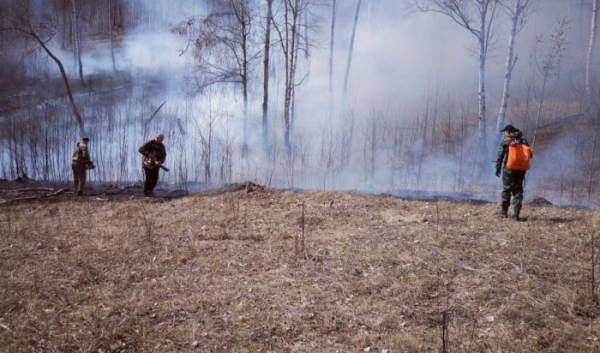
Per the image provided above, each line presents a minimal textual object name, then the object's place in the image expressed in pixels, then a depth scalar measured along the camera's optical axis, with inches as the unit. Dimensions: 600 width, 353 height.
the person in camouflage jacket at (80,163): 398.3
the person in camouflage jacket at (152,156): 391.5
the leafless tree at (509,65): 516.1
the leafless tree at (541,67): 902.0
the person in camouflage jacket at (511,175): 288.0
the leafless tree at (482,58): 529.7
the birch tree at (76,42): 955.3
